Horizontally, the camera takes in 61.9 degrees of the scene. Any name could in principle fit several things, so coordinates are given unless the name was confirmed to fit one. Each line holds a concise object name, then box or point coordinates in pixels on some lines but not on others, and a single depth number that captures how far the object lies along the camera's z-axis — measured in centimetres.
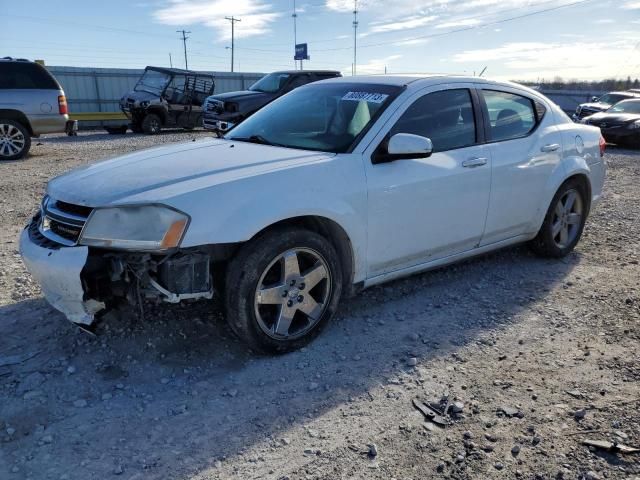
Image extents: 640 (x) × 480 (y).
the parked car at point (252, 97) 1395
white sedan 287
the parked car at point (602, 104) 1933
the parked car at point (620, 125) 1455
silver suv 1038
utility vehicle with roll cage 1669
